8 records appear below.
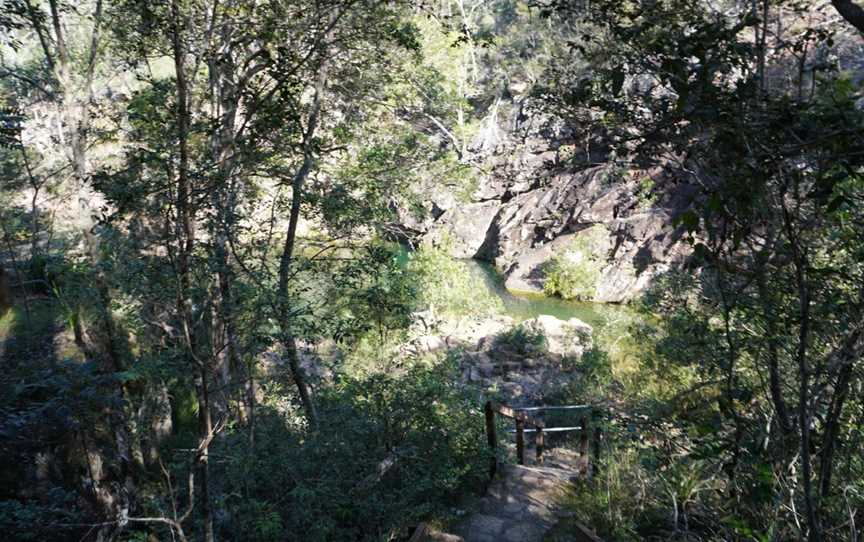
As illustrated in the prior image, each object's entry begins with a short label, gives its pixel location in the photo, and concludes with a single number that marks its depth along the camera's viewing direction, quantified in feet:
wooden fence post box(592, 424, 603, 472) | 18.59
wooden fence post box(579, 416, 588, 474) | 18.98
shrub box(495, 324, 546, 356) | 52.34
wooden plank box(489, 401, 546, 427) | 19.40
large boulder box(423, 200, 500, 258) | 99.19
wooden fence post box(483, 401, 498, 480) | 18.88
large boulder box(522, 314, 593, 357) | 49.54
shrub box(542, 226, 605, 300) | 78.38
